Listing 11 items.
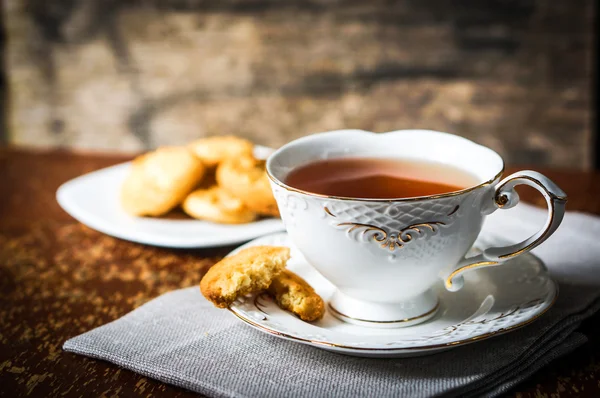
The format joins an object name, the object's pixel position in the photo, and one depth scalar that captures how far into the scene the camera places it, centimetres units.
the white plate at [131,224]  56
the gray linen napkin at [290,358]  41
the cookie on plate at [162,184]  61
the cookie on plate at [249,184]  60
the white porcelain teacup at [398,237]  42
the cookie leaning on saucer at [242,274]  44
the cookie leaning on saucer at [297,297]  45
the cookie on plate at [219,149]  64
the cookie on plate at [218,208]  59
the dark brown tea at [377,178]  46
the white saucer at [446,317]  41
